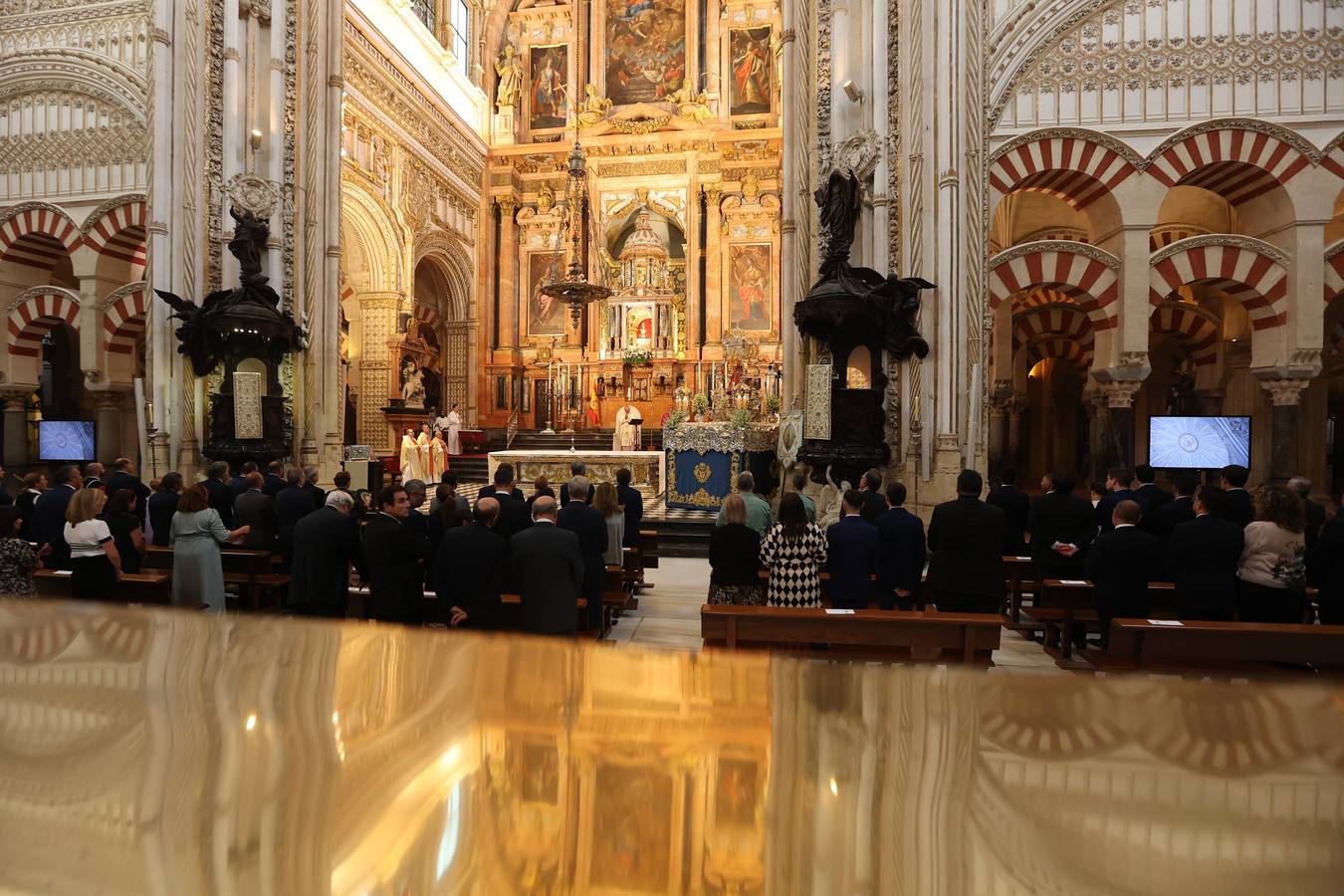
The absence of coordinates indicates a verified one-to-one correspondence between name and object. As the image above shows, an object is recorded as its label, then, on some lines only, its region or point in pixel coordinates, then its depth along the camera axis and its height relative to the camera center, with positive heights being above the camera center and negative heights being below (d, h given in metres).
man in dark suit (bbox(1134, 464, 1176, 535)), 5.56 -0.39
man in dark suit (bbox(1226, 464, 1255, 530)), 5.41 -0.41
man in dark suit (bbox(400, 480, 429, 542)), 4.98 -0.42
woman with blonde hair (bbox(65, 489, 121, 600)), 4.66 -0.67
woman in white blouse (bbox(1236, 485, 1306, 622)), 4.21 -0.63
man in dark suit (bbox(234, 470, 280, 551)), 6.11 -0.59
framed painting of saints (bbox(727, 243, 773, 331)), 21.64 +4.52
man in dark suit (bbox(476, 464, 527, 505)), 5.25 -0.23
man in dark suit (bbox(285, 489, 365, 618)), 4.50 -0.69
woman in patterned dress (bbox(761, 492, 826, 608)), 4.52 -0.69
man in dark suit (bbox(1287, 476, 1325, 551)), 5.44 -0.46
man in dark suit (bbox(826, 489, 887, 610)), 4.55 -0.70
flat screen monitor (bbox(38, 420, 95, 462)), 11.95 +0.06
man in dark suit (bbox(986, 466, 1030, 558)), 6.39 -0.52
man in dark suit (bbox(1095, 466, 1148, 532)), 5.62 -0.35
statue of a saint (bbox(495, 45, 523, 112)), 22.23 +10.82
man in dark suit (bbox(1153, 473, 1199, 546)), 5.36 -0.46
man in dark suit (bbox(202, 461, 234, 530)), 6.69 -0.41
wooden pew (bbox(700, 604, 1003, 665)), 3.94 -0.97
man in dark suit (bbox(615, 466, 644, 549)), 7.06 -0.57
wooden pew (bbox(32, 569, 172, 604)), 5.03 -0.97
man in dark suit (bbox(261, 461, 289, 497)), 7.12 -0.36
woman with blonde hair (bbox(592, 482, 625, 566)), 5.64 -0.60
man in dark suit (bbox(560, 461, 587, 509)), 5.58 -0.27
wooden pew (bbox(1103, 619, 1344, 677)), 3.71 -1.00
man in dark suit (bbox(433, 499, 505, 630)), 4.17 -0.70
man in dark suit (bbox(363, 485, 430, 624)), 4.26 -0.66
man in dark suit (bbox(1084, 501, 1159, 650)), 4.48 -0.72
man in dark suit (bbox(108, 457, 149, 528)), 6.75 -0.34
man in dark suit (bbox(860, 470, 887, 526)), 5.88 -0.43
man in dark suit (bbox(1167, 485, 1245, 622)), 4.25 -0.66
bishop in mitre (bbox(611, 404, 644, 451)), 17.39 +0.29
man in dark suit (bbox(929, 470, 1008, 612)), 4.54 -0.66
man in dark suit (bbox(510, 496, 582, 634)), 3.97 -0.68
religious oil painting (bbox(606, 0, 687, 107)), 22.16 +11.78
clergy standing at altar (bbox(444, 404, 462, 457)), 18.20 +0.25
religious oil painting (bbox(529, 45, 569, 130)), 22.56 +10.75
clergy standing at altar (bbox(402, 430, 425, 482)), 15.17 -0.30
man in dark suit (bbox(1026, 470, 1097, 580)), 5.46 -0.60
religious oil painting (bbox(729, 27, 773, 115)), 21.77 +10.85
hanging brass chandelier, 15.41 +3.35
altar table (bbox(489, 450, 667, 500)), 13.09 -0.34
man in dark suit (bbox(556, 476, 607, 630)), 4.91 -0.63
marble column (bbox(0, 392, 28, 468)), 13.48 +0.30
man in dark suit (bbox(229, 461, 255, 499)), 6.79 -0.37
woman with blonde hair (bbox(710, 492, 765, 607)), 4.63 -0.70
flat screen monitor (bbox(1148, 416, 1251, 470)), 9.37 +0.05
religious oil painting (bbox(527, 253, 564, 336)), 22.22 +4.09
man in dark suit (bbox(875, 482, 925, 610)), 4.90 -0.71
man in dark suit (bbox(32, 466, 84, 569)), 5.72 -0.53
